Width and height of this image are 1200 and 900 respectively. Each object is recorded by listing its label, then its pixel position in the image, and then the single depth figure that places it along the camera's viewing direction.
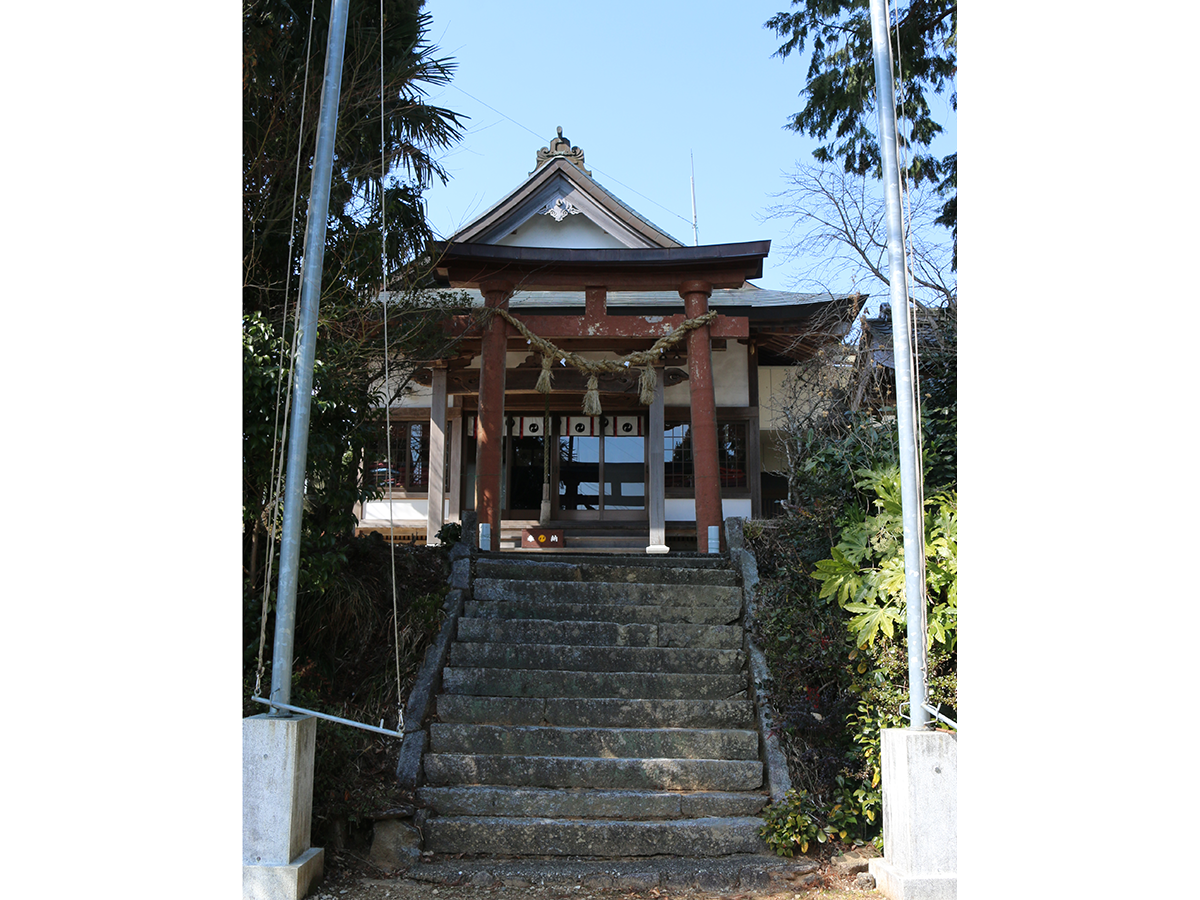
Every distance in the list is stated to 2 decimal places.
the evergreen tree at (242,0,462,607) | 5.37
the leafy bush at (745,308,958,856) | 4.93
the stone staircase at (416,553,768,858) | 4.88
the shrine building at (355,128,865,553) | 9.16
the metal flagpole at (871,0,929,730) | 3.89
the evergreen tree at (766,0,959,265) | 8.19
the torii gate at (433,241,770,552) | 9.01
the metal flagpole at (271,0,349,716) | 4.20
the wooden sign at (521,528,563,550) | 13.27
